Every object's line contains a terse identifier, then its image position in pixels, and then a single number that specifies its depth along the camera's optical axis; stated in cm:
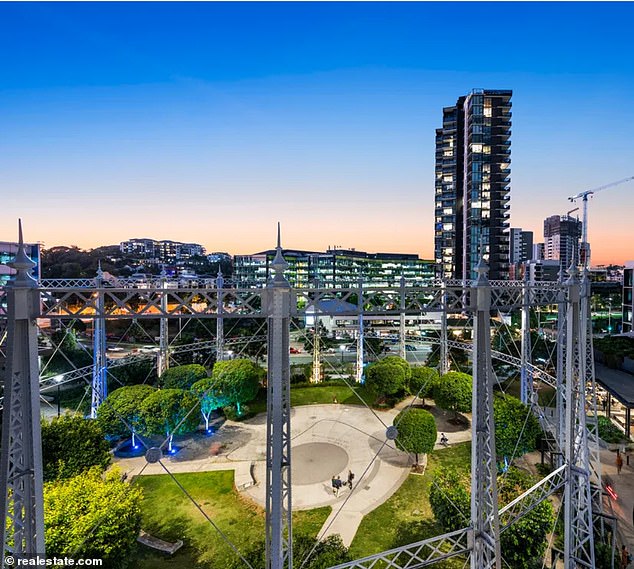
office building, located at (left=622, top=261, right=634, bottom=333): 4650
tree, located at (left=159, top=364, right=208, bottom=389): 2111
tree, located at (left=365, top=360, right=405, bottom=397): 2314
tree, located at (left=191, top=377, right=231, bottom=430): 1984
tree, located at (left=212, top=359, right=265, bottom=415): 2111
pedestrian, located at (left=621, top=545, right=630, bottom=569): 1073
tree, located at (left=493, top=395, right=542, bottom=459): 1503
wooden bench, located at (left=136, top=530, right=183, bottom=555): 1155
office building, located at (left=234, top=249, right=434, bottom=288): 8700
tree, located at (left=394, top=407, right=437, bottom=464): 1577
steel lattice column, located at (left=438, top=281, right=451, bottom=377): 2523
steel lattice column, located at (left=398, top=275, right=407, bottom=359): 2834
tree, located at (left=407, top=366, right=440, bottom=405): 2291
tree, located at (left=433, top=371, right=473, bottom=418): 1978
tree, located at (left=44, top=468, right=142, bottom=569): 828
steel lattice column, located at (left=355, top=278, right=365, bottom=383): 2783
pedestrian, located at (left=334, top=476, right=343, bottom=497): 1475
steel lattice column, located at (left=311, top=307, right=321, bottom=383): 2906
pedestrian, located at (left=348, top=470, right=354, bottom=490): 1502
